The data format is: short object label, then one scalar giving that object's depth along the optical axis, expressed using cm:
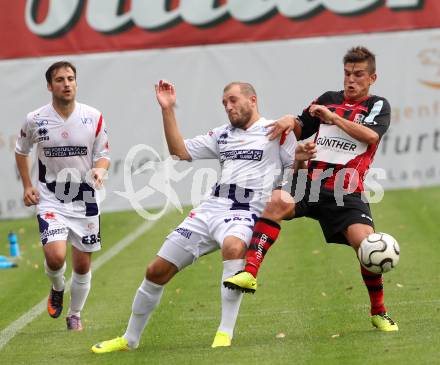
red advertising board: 4297
